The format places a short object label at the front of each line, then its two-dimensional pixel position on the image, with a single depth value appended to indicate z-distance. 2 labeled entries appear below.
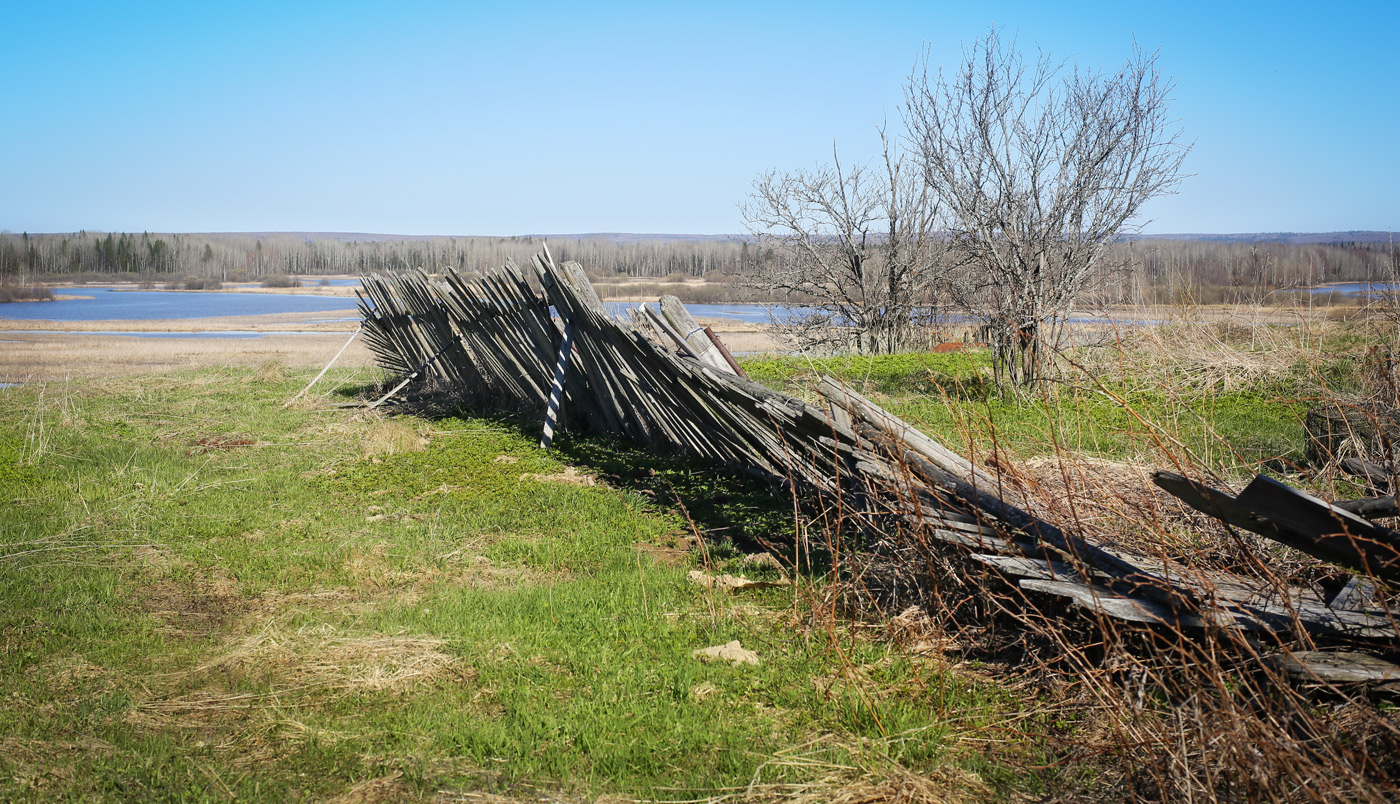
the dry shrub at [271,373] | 12.68
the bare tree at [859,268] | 16.27
